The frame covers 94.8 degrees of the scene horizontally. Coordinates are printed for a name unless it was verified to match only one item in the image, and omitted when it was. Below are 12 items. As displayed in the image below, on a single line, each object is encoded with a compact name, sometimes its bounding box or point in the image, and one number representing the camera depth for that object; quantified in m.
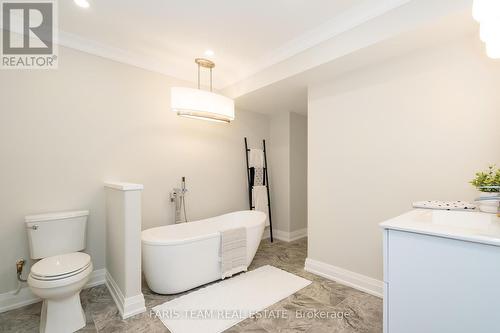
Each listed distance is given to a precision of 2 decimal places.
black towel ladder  3.87
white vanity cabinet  0.88
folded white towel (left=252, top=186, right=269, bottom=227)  3.85
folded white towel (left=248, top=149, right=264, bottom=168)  3.92
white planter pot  1.39
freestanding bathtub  2.12
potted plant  1.39
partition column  1.91
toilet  1.66
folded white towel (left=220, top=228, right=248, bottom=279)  2.45
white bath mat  1.80
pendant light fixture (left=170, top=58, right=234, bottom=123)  2.43
